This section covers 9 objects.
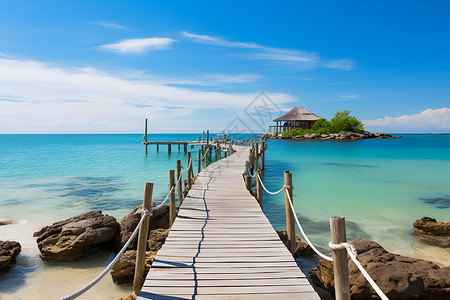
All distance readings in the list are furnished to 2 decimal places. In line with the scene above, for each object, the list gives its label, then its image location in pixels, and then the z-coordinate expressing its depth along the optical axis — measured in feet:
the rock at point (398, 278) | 13.93
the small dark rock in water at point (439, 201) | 41.70
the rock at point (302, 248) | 21.92
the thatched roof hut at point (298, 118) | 236.43
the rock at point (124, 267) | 18.28
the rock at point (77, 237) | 21.95
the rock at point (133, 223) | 23.47
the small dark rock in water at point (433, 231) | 26.13
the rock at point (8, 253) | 20.12
